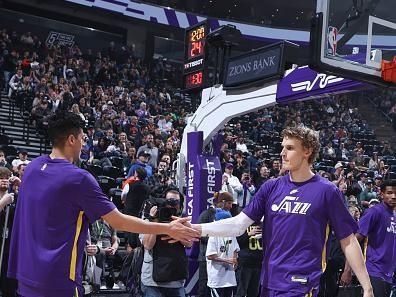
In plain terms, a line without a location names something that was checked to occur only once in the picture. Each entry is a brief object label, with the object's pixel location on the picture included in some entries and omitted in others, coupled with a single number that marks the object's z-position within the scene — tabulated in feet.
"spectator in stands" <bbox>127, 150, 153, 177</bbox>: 45.37
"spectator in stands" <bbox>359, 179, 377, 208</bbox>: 53.23
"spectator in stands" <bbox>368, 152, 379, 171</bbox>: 73.56
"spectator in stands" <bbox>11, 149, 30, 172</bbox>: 43.16
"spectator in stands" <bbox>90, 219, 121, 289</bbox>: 29.01
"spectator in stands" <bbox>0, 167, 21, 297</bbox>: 25.50
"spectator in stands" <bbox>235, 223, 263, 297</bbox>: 31.76
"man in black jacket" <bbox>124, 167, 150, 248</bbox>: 37.76
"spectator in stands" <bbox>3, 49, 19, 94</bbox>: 70.54
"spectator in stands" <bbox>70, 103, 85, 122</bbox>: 54.43
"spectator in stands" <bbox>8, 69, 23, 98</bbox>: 63.36
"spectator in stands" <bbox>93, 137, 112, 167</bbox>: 49.03
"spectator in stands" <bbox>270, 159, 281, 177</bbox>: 57.06
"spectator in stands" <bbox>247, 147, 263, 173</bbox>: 59.03
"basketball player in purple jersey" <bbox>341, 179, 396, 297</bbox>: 24.00
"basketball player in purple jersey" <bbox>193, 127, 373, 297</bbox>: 14.20
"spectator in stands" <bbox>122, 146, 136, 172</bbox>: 51.10
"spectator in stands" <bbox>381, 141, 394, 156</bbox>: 83.97
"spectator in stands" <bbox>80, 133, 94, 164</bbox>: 49.98
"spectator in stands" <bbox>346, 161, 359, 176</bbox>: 65.43
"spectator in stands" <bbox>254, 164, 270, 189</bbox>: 53.11
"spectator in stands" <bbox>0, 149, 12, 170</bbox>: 40.72
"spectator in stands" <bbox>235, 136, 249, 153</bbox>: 67.18
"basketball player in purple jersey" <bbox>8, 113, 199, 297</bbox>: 13.30
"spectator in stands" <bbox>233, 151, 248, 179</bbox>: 54.52
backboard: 25.45
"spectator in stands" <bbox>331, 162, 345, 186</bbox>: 55.99
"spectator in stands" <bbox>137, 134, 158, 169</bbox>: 52.27
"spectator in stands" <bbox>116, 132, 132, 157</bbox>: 54.03
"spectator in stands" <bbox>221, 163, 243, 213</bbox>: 47.14
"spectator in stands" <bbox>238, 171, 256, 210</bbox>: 48.60
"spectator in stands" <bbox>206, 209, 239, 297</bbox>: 30.40
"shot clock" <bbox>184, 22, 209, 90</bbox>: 39.58
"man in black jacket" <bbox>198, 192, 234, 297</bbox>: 32.45
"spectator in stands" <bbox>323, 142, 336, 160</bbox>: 76.13
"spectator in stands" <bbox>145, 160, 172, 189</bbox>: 43.88
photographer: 23.09
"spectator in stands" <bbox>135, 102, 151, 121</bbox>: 68.57
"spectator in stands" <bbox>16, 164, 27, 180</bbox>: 36.67
